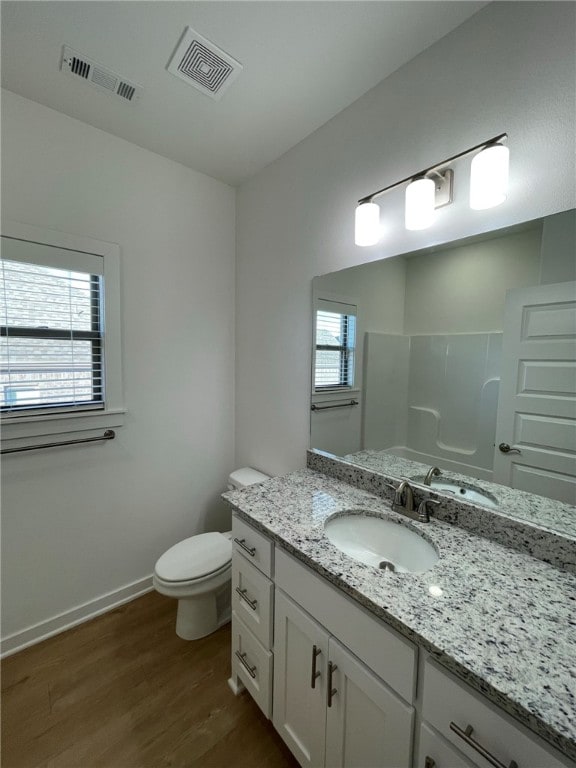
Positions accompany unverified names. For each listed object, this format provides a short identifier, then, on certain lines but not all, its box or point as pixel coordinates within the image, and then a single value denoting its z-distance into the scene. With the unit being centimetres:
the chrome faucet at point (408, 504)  116
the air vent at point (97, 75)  125
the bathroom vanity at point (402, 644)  59
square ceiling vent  119
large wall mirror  96
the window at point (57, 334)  147
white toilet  153
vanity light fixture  98
